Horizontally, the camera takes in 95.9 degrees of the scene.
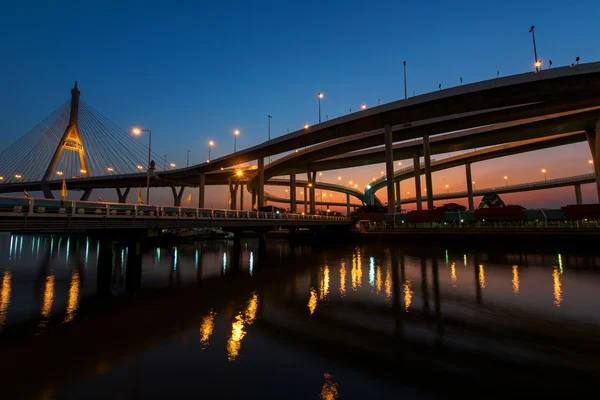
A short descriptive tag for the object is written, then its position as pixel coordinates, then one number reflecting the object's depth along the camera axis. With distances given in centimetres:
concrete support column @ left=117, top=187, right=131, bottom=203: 12325
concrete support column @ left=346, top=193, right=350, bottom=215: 16888
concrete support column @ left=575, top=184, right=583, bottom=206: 11311
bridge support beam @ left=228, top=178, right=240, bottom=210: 11856
